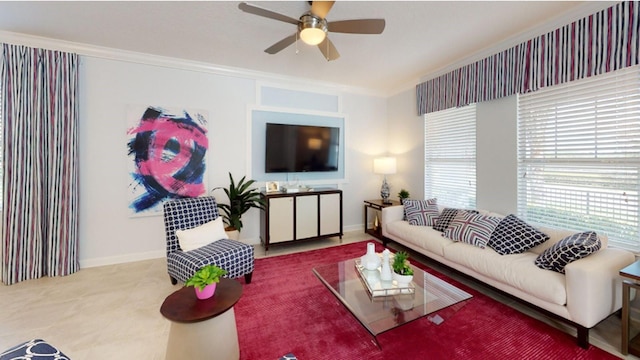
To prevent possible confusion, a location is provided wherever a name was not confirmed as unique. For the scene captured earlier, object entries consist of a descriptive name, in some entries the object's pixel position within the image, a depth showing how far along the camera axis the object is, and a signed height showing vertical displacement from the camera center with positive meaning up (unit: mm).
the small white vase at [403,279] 1984 -788
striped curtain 2792 +154
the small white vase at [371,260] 2205 -713
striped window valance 2127 +1225
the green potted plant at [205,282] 1655 -679
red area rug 1768 -1195
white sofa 1782 -799
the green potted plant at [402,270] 1989 -728
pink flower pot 1686 -765
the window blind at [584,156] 2201 +231
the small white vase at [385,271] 2092 -766
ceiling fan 1943 +1280
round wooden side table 1510 -918
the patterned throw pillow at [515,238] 2496 -585
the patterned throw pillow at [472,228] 2680 -542
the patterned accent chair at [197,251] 2486 -761
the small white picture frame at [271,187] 3963 -147
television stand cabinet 3750 -593
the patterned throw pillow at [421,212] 3521 -468
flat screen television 4066 +497
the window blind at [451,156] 3557 +335
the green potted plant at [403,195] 4395 -287
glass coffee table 1687 -894
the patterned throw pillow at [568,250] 1962 -559
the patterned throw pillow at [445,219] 3210 -513
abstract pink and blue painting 3400 +300
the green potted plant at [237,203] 3510 -369
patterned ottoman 942 -673
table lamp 4569 +183
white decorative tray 1967 -857
